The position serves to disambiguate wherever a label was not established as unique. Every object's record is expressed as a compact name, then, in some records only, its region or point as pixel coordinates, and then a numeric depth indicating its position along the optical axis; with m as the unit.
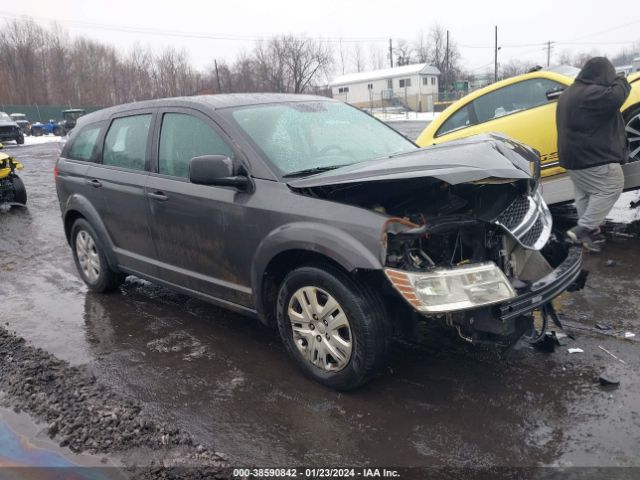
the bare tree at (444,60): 70.88
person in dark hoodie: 5.30
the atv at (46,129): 43.81
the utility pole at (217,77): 60.67
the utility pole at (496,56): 57.58
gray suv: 3.12
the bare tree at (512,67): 76.22
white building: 62.97
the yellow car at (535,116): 6.19
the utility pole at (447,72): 68.89
